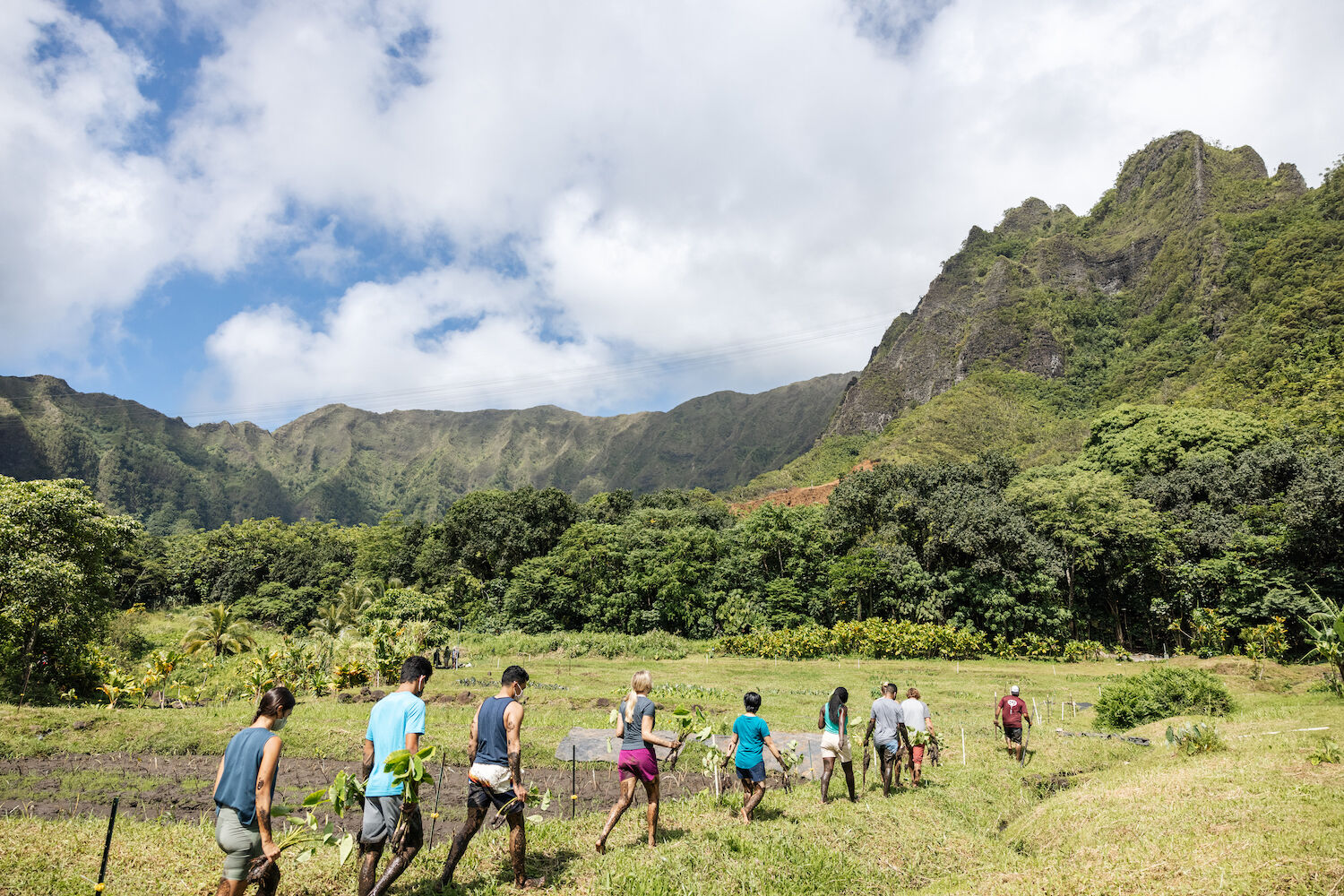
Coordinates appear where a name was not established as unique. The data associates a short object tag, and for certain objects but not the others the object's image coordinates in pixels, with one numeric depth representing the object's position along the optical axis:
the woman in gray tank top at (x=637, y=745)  6.50
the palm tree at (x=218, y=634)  37.47
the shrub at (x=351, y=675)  22.36
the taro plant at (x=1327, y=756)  8.42
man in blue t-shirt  4.96
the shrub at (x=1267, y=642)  24.81
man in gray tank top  5.51
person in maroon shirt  12.45
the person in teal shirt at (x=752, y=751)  7.73
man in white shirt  10.24
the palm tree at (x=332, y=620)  43.38
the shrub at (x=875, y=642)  30.41
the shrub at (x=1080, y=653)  29.38
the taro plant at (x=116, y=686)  19.69
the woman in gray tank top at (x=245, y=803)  4.42
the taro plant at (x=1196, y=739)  10.23
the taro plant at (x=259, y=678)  21.33
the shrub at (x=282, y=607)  54.00
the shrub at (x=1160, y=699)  15.28
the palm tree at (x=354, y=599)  44.97
